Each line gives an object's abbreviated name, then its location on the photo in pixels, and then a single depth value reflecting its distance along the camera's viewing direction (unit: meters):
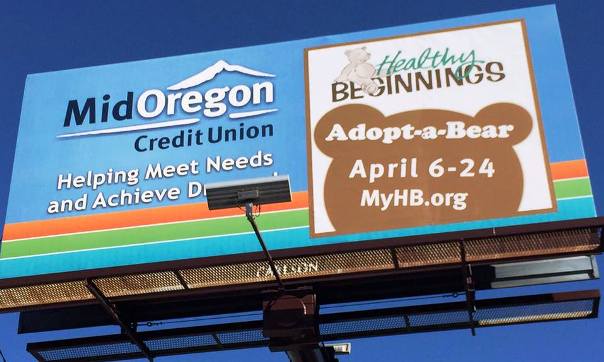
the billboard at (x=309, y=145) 11.78
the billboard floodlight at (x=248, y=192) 9.79
